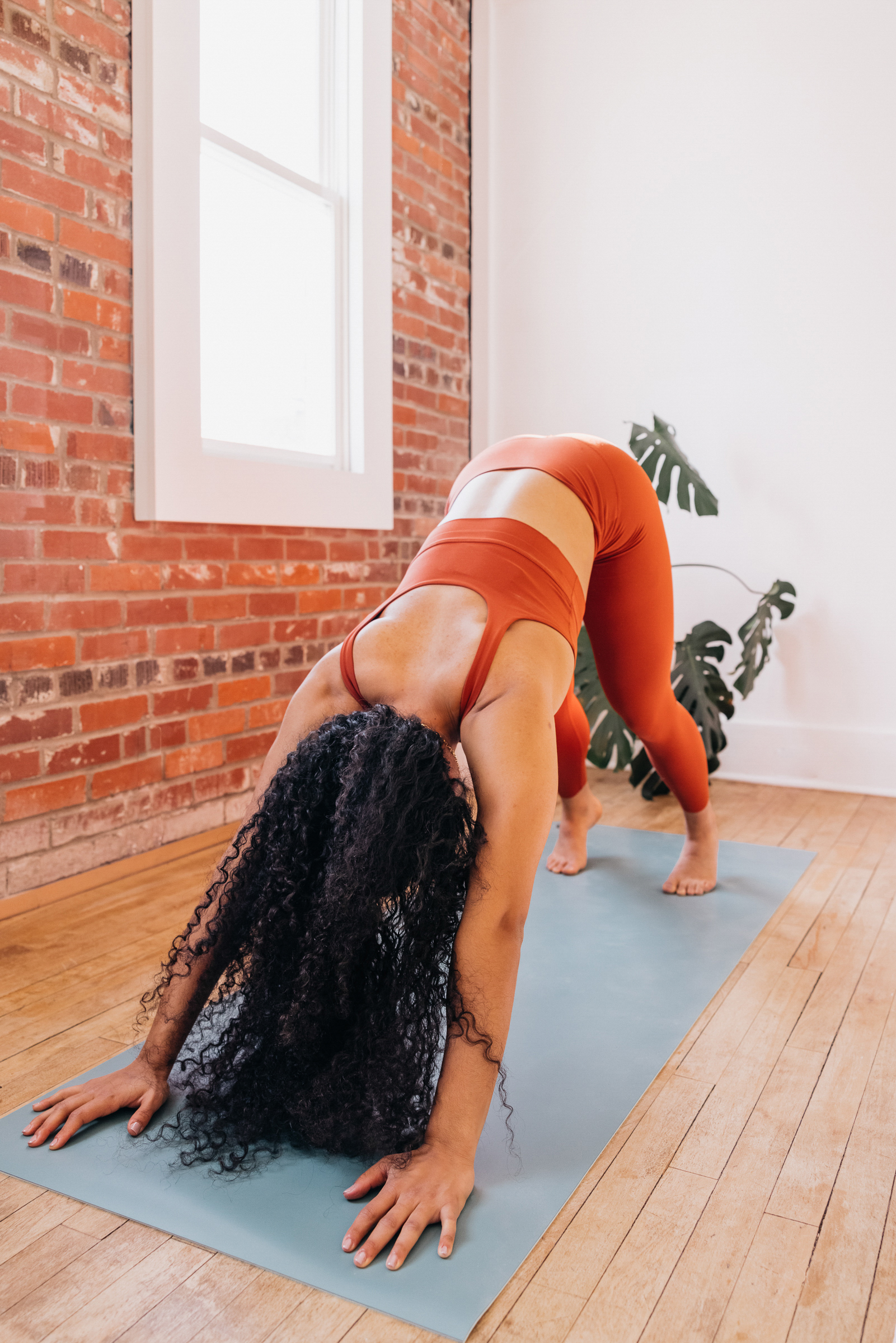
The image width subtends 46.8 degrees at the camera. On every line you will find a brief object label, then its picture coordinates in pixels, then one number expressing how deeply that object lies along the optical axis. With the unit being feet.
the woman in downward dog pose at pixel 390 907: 4.24
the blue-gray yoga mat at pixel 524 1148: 3.91
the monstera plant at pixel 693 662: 11.70
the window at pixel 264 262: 8.95
